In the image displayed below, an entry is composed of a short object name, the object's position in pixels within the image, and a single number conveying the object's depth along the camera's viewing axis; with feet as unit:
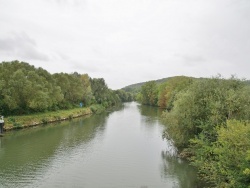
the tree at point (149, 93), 474.90
